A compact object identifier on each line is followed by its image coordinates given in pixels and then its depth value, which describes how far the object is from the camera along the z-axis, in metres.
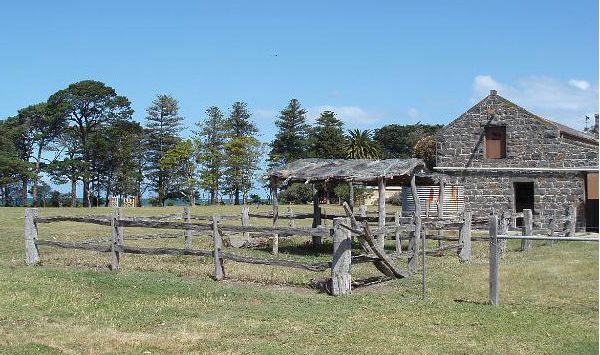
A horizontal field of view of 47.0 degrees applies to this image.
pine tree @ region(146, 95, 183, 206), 72.44
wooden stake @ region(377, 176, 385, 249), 19.38
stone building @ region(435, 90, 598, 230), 30.50
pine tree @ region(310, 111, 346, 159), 78.81
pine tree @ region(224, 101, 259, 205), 70.81
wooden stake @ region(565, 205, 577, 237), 23.01
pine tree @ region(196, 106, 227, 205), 70.56
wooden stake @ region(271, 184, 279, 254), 20.44
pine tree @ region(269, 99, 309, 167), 84.81
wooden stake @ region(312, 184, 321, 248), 22.19
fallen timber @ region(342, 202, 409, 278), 12.98
